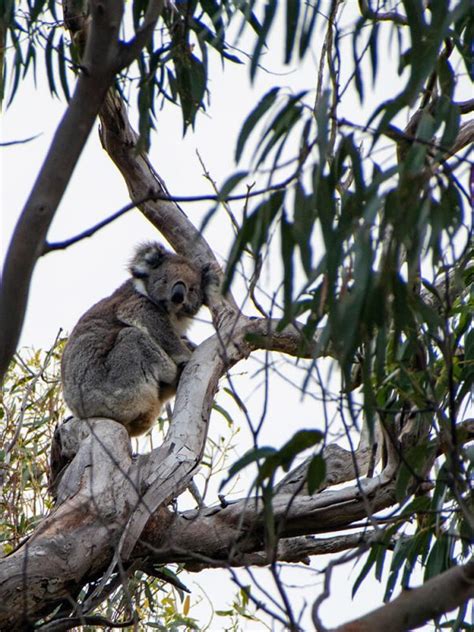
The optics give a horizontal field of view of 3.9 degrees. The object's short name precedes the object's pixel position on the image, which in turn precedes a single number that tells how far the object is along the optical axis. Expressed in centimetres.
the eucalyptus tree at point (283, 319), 1167
